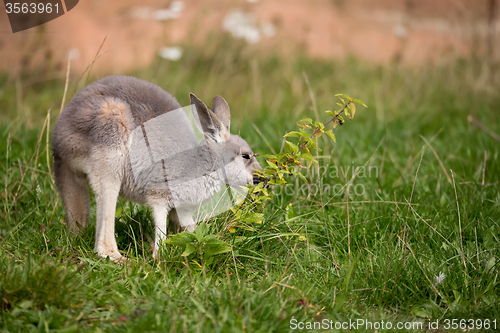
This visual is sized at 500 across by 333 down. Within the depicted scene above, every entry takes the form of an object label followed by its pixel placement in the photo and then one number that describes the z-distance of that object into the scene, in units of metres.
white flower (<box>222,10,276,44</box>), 14.69
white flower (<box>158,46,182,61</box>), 11.85
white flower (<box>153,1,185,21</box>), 13.46
